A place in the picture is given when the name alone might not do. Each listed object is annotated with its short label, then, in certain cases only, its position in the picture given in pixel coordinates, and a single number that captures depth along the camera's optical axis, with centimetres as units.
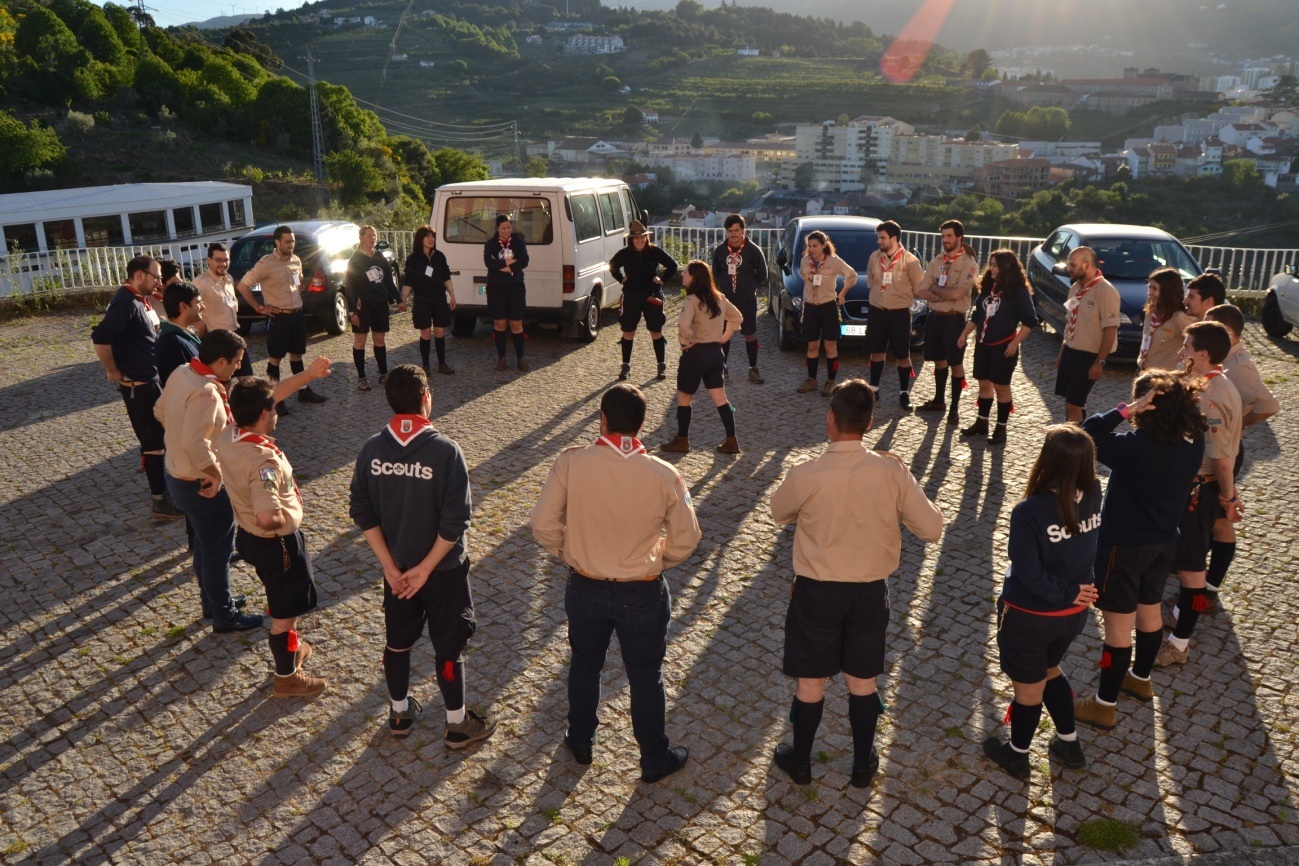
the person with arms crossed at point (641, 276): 1042
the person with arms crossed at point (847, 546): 391
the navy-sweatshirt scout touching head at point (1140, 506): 431
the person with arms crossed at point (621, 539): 394
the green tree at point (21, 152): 5459
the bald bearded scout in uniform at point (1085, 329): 776
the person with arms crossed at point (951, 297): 911
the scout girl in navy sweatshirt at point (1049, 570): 389
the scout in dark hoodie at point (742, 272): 1064
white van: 1212
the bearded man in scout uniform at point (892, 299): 966
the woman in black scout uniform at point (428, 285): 1087
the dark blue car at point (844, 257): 1190
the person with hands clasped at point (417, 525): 418
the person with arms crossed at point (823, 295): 1009
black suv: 1345
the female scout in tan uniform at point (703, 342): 834
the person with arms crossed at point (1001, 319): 857
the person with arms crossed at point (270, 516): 468
